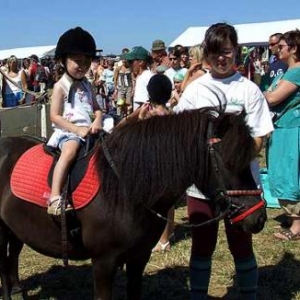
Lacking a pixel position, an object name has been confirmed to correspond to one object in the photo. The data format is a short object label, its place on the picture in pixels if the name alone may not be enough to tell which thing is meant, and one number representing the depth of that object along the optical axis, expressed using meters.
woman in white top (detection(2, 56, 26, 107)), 11.48
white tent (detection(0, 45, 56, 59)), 39.31
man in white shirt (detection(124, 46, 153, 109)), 6.40
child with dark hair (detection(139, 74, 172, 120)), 4.48
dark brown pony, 2.69
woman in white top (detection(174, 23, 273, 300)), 3.06
